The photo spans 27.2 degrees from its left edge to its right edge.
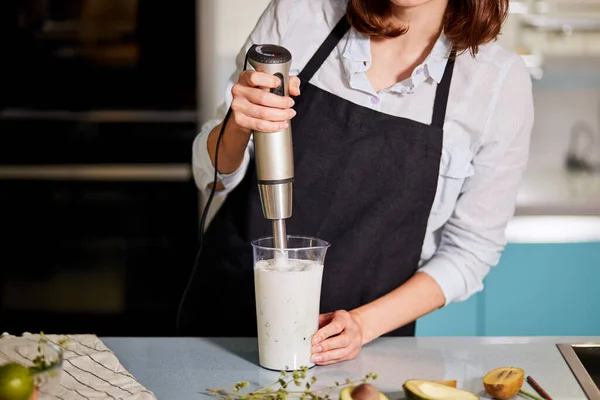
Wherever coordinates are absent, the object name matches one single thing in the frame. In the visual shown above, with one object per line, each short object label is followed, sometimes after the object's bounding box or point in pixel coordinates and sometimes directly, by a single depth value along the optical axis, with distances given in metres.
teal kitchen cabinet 3.16
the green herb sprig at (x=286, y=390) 1.76
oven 3.69
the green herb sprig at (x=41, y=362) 1.58
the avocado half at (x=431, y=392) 1.75
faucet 4.15
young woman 2.21
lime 1.52
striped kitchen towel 1.78
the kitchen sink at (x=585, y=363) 1.88
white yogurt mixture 1.86
